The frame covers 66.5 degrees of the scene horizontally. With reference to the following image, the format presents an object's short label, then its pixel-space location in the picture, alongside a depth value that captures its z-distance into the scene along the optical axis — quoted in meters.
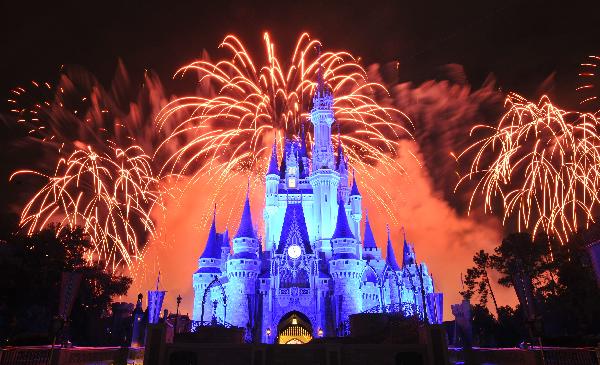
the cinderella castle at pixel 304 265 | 56.84
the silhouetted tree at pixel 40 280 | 36.38
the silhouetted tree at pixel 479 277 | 55.16
